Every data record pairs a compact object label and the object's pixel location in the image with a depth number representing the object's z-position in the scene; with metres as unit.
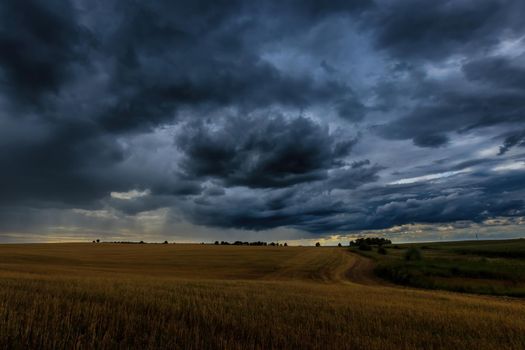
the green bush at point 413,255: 58.30
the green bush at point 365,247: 106.22
